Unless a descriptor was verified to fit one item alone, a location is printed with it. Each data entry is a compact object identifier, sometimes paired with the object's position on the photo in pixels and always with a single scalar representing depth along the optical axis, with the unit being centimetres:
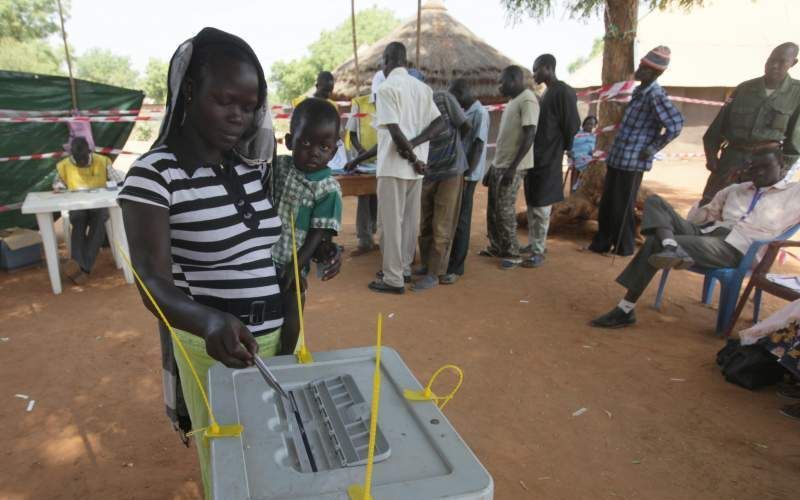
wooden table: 511
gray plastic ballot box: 81
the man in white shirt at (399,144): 394
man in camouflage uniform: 461
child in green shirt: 172
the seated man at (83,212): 490
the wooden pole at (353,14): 644
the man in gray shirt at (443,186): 445
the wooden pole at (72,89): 585
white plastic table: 437
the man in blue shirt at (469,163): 495
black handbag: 301
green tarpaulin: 568
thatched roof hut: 1048
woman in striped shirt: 109
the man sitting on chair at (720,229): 360
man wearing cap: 470
